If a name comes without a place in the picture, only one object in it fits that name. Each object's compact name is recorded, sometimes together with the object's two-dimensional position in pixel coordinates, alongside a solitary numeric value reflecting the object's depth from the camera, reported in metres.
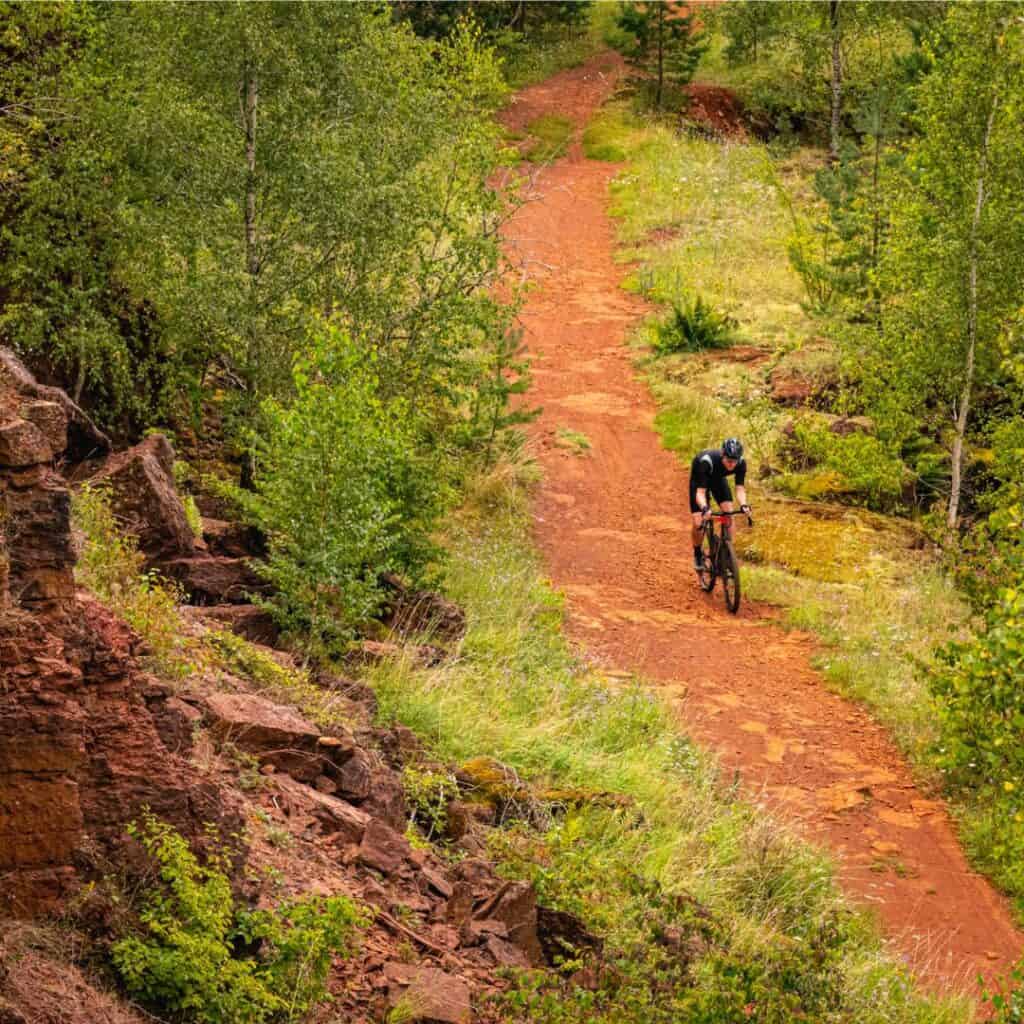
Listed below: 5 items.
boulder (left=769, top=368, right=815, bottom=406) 41.78
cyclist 28.67
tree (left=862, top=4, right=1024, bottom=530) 31.44
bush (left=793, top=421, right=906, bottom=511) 33.97
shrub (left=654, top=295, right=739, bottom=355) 47.03
